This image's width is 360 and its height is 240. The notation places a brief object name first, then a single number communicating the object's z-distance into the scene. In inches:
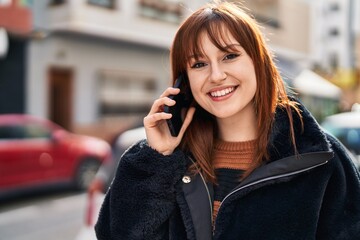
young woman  58.9
